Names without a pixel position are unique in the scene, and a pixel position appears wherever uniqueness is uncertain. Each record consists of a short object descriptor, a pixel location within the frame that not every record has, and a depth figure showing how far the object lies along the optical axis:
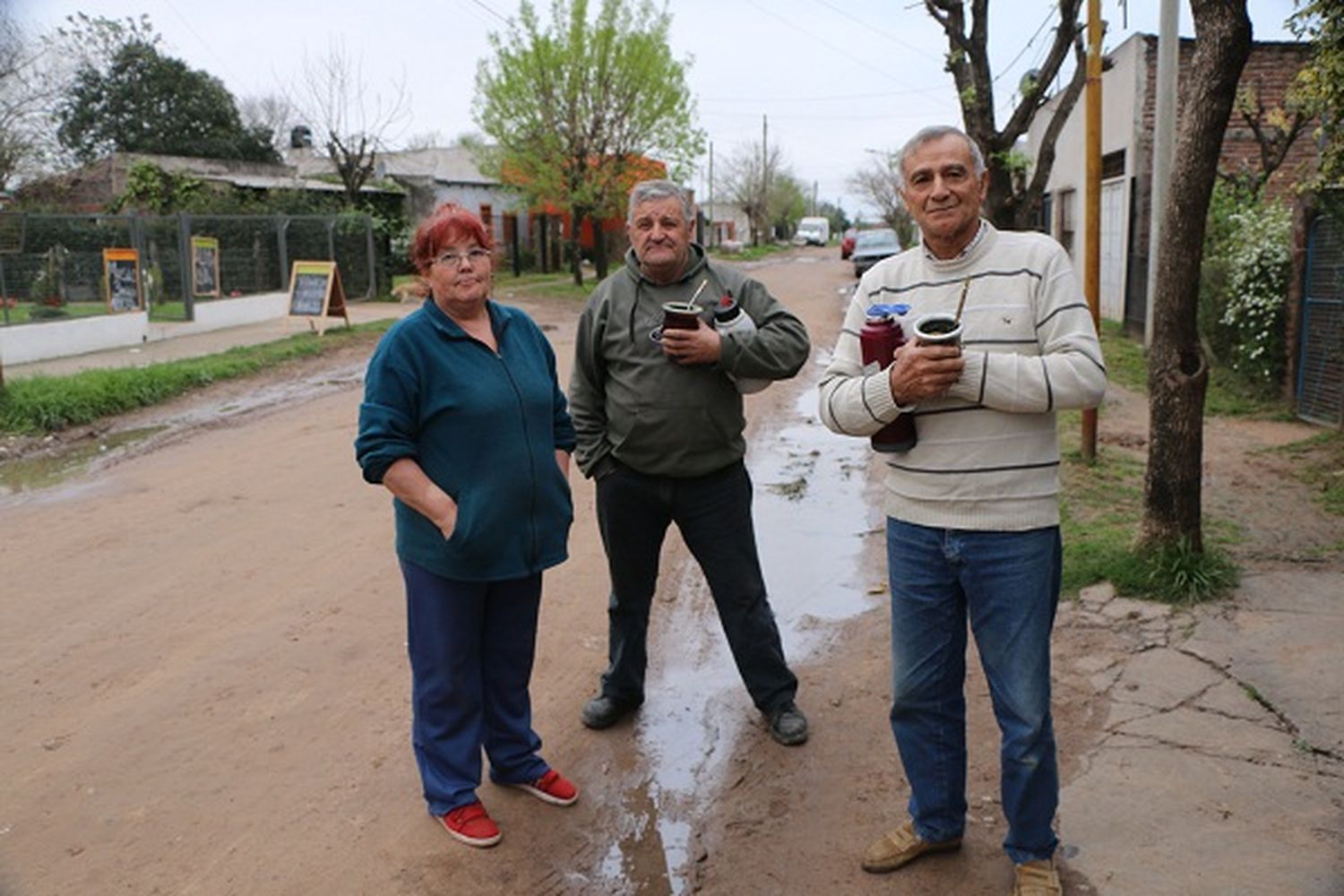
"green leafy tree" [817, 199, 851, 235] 119.94
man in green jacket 4.00
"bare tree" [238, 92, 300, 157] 47.91
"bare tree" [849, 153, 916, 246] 63.16
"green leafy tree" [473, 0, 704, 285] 26.67
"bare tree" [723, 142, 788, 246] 77.44
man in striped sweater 2.93
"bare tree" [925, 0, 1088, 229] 10.51
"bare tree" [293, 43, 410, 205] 32.53
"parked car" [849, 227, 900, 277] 33.50
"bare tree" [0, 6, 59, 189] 19.70
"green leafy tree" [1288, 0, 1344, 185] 8.24
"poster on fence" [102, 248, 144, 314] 16.97
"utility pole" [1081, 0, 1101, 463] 8.17
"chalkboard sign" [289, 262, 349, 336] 18.62
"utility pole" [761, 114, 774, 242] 77.50
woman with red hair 3.42
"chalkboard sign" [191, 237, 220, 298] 19.31
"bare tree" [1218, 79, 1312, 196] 14.26
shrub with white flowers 10.76
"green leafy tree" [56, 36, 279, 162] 36.94
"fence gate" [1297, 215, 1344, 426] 9.61
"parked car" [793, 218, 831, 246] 81.81
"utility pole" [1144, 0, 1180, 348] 10.08
